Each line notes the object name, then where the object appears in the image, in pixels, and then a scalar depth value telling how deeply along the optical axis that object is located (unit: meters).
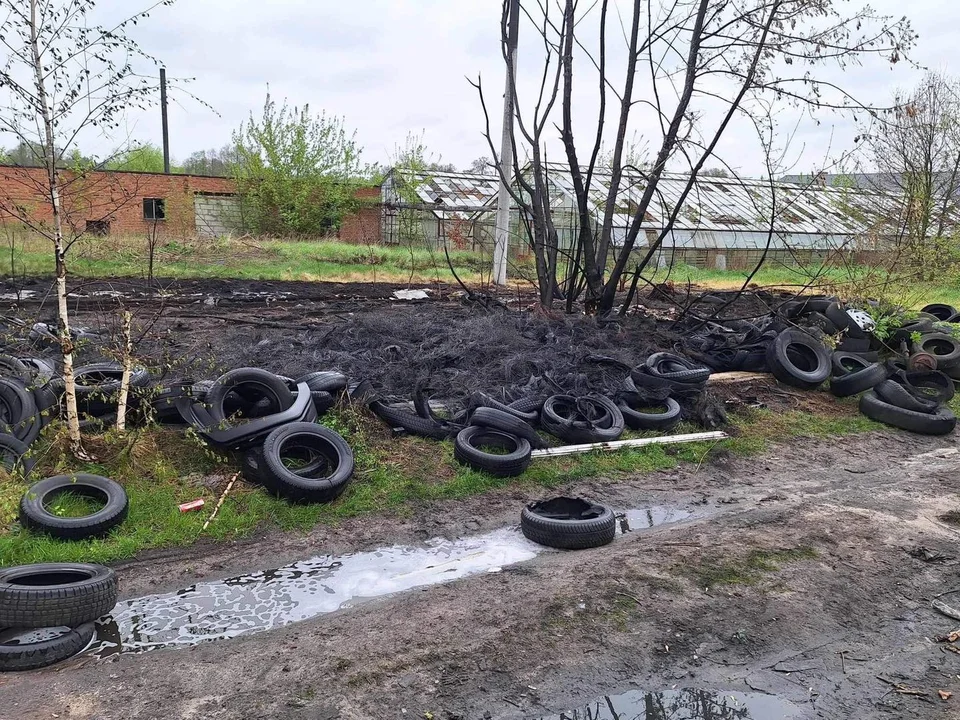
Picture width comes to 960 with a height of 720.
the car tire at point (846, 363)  10.04
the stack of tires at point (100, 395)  6.09
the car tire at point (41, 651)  3.52
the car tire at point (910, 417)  8.59
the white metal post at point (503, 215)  17.70
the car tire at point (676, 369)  8.59
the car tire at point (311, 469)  5.57
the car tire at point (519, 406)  7.40
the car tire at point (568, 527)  5.27
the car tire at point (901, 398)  8.84
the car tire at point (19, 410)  5.72
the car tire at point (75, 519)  4.75
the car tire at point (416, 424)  7.20
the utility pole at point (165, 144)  38.36
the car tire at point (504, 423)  6.97
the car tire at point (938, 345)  10.64
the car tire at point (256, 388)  6.32
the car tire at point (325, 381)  7.27
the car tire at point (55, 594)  3.68
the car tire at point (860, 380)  9.38
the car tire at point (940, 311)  13.38
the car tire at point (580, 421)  7.33
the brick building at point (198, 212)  30.03
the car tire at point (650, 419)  7.85
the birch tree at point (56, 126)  5.20
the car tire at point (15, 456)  5.41
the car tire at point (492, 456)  6.49
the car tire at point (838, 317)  10.85
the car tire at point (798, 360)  9.60
